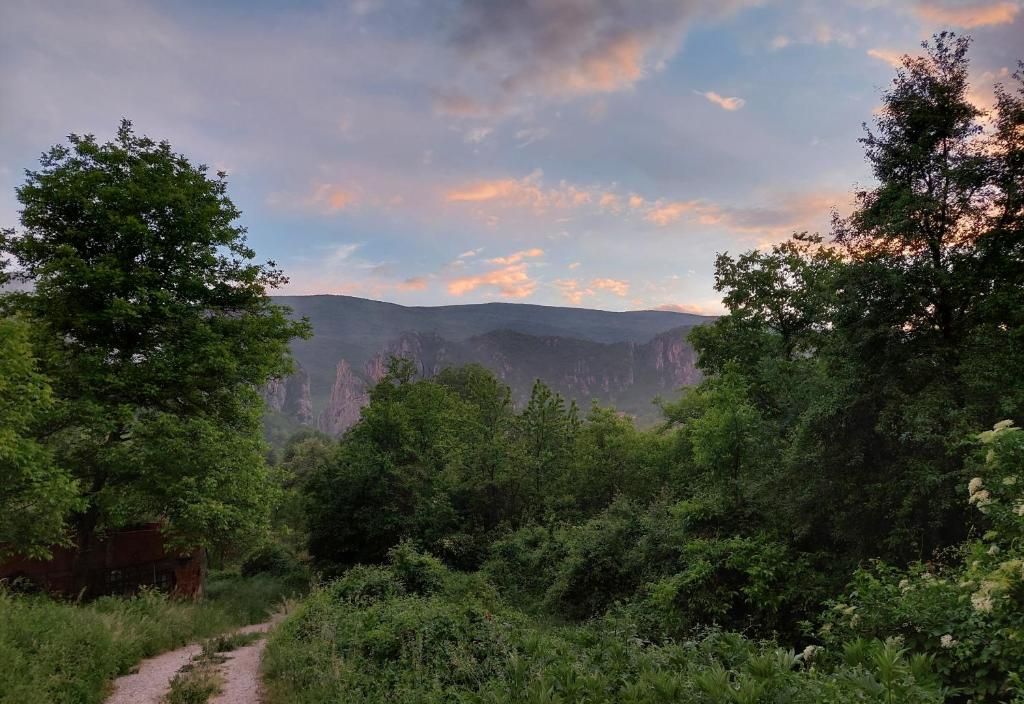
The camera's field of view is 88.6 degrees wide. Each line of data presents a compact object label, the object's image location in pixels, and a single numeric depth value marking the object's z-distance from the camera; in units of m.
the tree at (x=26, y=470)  11.16
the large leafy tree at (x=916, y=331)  10.46
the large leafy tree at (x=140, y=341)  14.84
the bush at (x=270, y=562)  32.47
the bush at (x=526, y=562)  20.05
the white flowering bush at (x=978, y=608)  5.04
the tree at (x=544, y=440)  28.42
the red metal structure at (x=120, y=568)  19.30
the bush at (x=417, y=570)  17.31
